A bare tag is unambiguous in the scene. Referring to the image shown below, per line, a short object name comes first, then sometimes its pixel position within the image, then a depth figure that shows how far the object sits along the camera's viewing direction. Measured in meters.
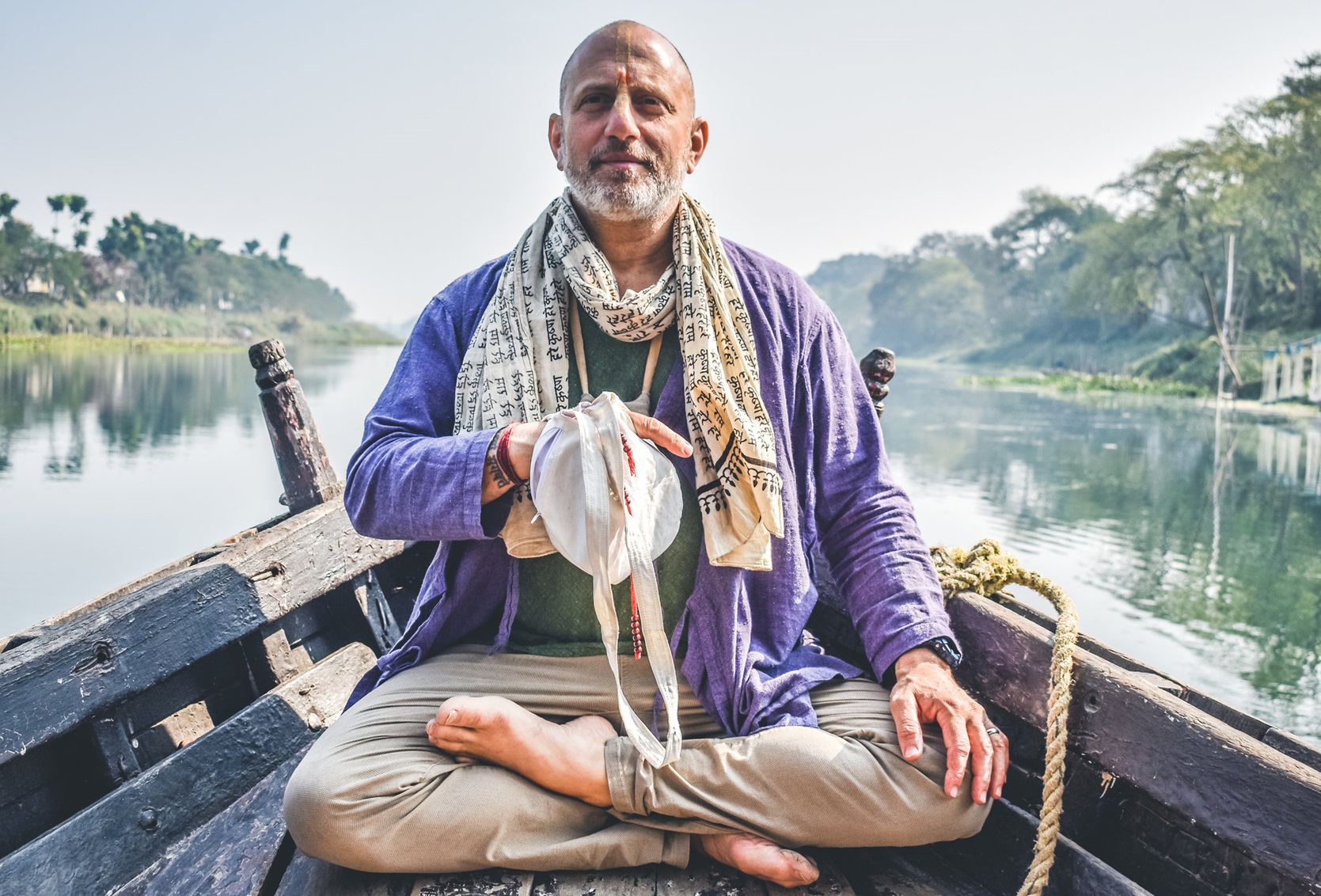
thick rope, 1.42
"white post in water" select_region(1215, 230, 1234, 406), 23.77
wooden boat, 1.36
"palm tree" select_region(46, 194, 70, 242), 53.03
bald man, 1.48
